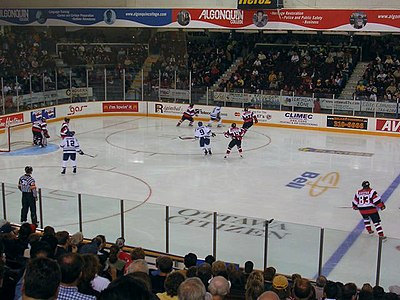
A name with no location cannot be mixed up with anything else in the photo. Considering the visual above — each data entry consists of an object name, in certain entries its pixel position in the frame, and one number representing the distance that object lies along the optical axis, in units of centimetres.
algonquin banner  2219
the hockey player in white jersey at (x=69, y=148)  1510
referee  990
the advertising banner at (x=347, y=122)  2228
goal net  1878
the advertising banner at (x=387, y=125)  2164
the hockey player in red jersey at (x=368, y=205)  1049
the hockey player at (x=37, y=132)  1855
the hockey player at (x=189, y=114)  2269
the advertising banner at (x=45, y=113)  2239
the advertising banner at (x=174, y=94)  2541
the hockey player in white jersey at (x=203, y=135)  1742
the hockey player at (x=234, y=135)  1720
